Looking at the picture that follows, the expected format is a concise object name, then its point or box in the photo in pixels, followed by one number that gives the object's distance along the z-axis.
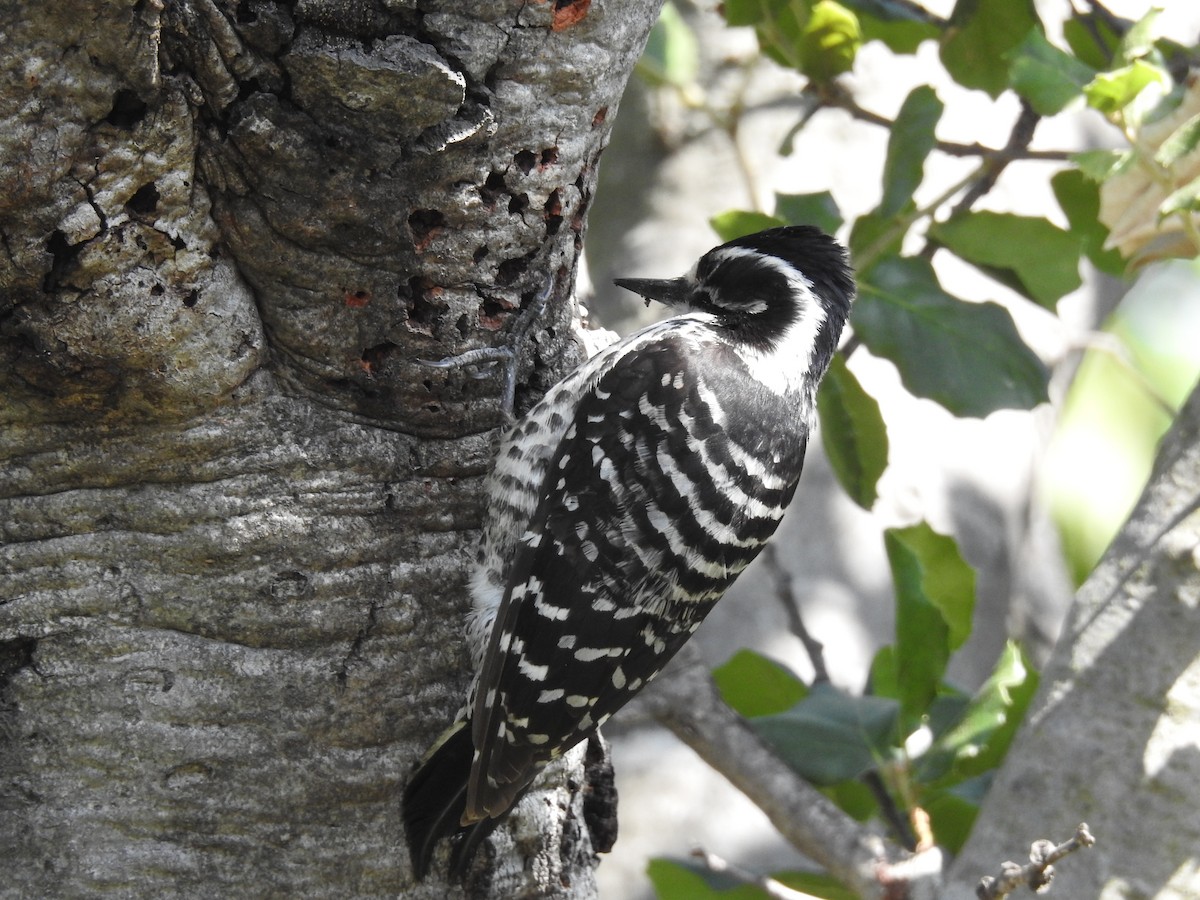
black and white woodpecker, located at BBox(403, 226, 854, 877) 3.46
